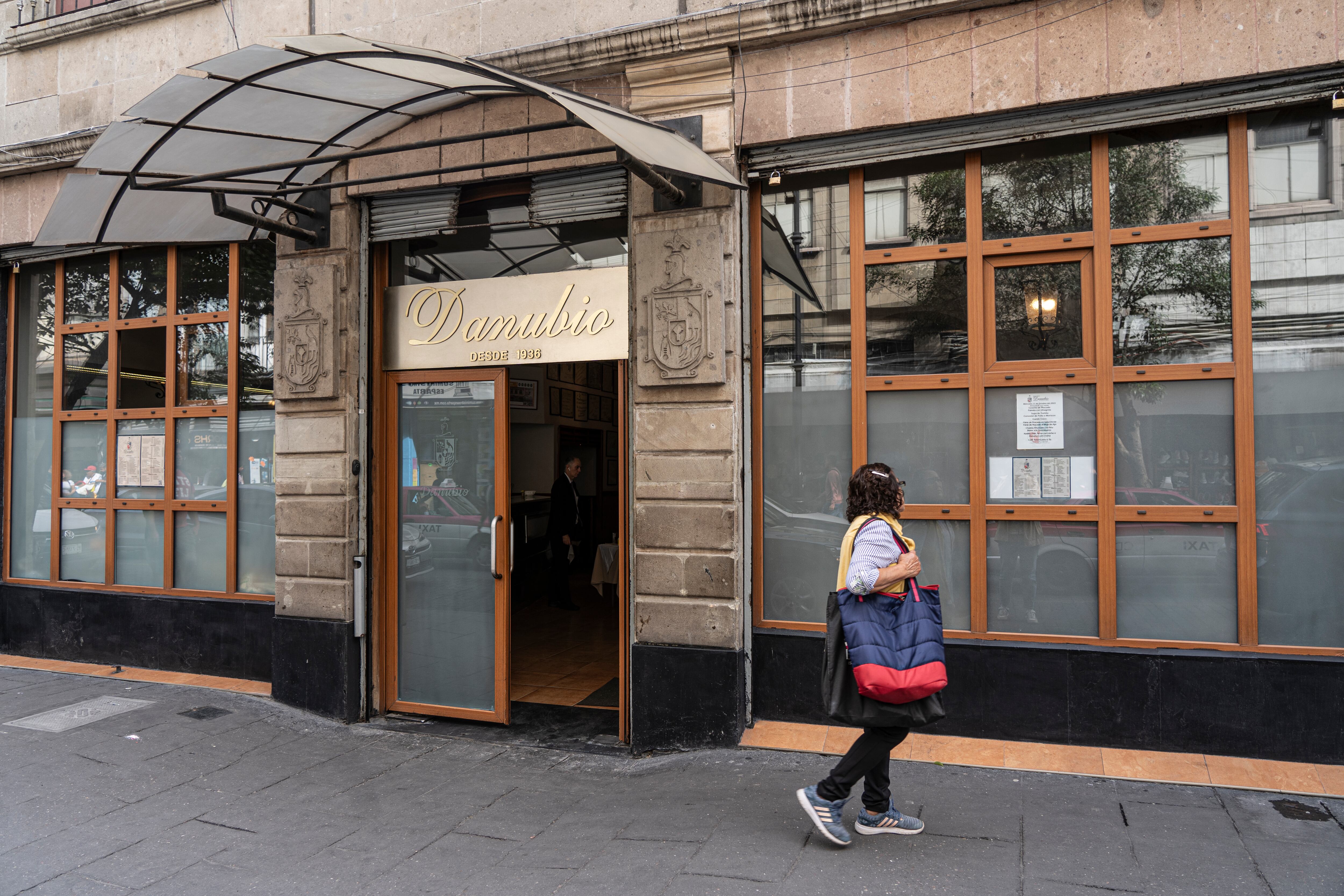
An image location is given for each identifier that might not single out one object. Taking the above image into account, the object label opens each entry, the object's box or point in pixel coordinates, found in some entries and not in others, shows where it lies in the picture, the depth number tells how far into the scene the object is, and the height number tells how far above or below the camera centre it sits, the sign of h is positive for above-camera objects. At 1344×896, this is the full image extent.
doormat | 6.79 -1.94
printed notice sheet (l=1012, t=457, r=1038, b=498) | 5.30 -0.11
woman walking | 3.79 -1.11
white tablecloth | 10.21 -1.26
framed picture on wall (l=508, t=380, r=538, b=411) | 10.91 +0.88
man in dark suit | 10.80 -0.85
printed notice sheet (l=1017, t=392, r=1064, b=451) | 5.25 +0.24
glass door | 6.38 -0.62
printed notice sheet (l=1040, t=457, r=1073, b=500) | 5.25 -0.12
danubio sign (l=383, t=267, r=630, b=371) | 5.99 +1.05
